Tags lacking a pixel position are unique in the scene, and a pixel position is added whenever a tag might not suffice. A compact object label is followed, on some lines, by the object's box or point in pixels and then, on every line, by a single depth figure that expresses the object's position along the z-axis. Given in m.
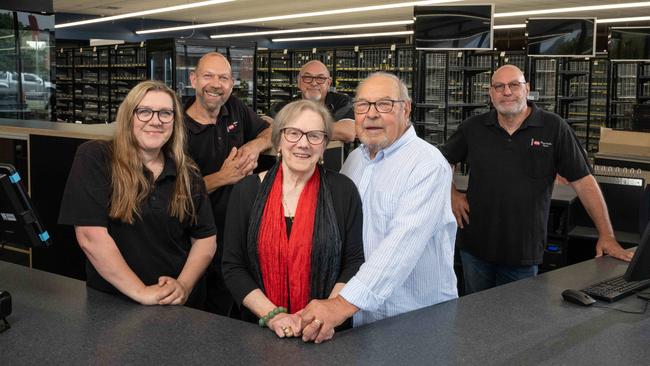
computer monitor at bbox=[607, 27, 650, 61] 10.11
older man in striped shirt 2.12
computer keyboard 2.46
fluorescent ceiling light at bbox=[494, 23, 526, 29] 18.76
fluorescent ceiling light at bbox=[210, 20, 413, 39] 18.45
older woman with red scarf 2.18
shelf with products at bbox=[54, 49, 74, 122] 15.27
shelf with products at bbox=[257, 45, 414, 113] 10.19
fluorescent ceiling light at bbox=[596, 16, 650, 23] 15.95
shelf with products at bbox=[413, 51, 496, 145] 8.45
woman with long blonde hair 2.31
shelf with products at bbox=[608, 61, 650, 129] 11.18
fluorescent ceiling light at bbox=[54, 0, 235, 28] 14.38
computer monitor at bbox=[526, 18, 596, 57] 8.98
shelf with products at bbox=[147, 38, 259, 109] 9.14
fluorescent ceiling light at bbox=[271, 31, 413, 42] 21.02
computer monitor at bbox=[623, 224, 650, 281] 2.25
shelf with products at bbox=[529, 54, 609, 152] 10.54
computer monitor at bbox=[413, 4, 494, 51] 6.92
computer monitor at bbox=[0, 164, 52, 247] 2.09
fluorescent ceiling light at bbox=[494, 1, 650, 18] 13.75
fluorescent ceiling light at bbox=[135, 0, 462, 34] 14.11
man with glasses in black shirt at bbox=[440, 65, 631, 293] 3.44
